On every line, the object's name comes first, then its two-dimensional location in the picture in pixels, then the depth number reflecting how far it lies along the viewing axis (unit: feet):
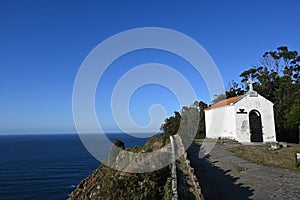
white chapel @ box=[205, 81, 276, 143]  88.38
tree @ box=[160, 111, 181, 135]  143.23
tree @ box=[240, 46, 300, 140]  112.88
